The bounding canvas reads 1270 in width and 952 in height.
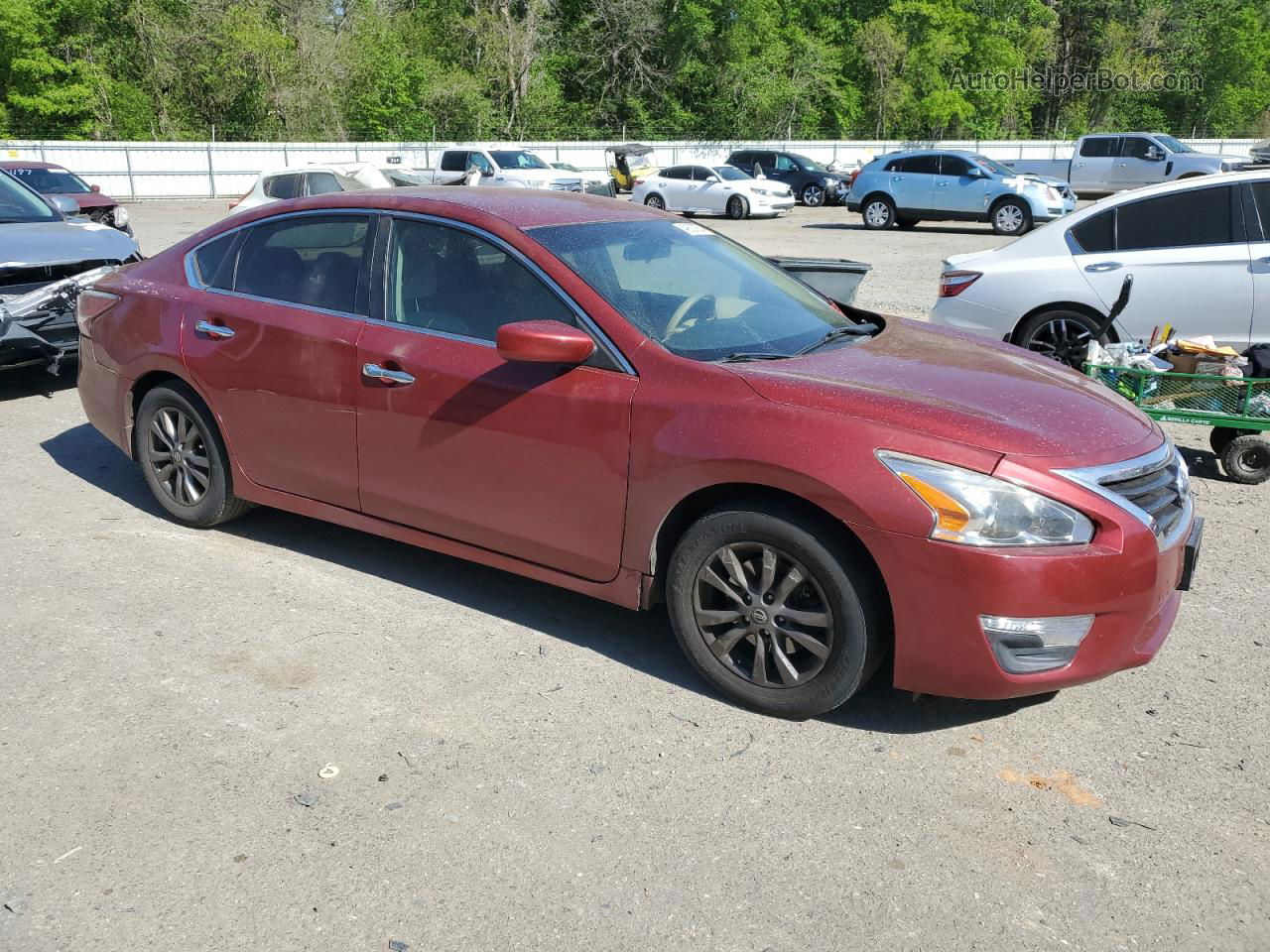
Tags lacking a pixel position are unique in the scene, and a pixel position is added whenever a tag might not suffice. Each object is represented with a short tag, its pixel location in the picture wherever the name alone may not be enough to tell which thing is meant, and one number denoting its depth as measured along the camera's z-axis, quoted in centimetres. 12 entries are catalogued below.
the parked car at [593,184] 2739
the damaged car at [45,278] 791
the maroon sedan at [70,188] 1833
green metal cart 634
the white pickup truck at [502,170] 2769
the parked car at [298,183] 1780
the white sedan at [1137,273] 745
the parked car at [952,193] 2417
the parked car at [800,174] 3238
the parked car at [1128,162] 3101
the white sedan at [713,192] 2795
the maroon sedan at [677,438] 344
